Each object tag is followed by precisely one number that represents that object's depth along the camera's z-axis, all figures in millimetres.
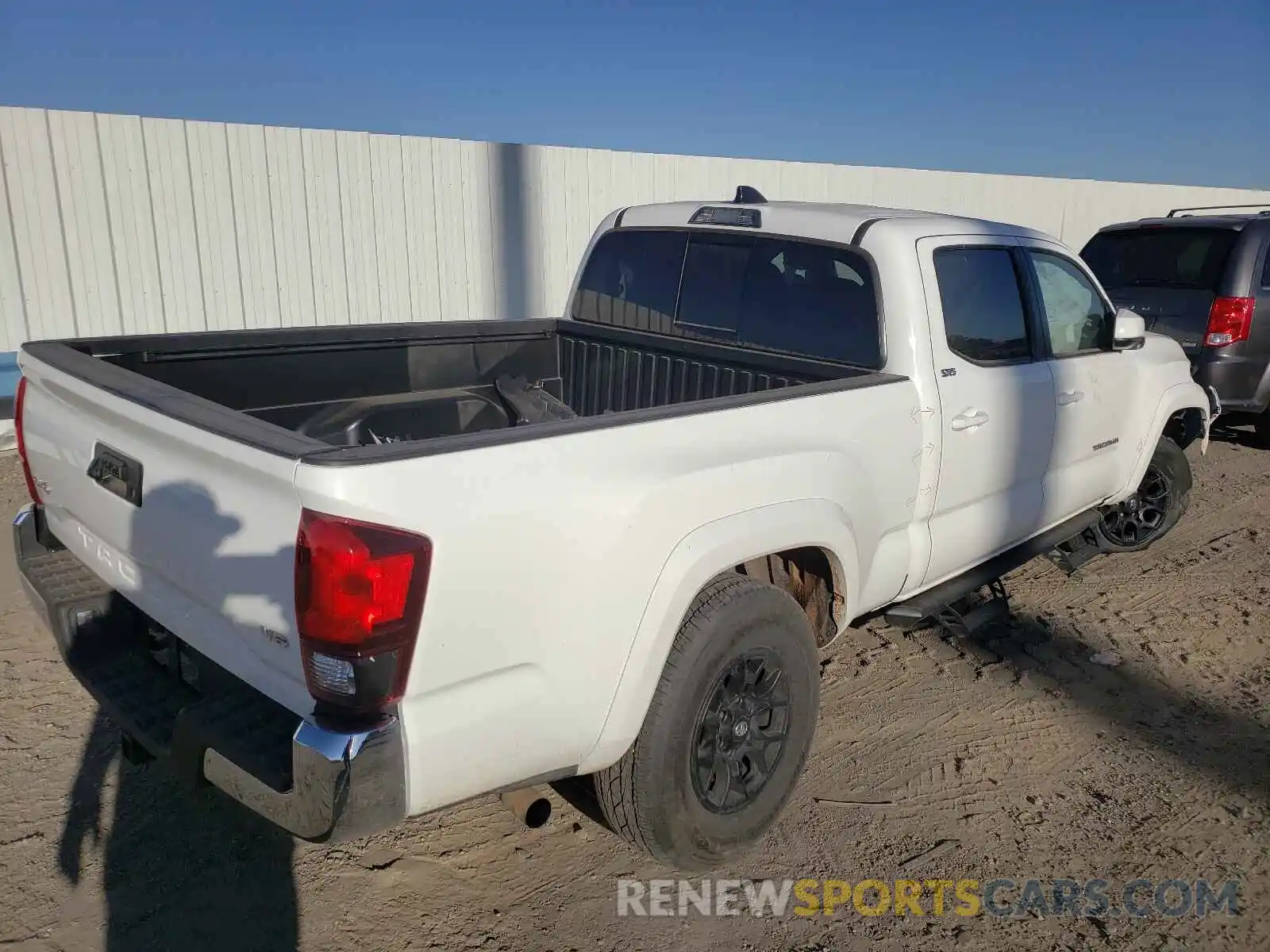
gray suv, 7168
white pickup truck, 2016
